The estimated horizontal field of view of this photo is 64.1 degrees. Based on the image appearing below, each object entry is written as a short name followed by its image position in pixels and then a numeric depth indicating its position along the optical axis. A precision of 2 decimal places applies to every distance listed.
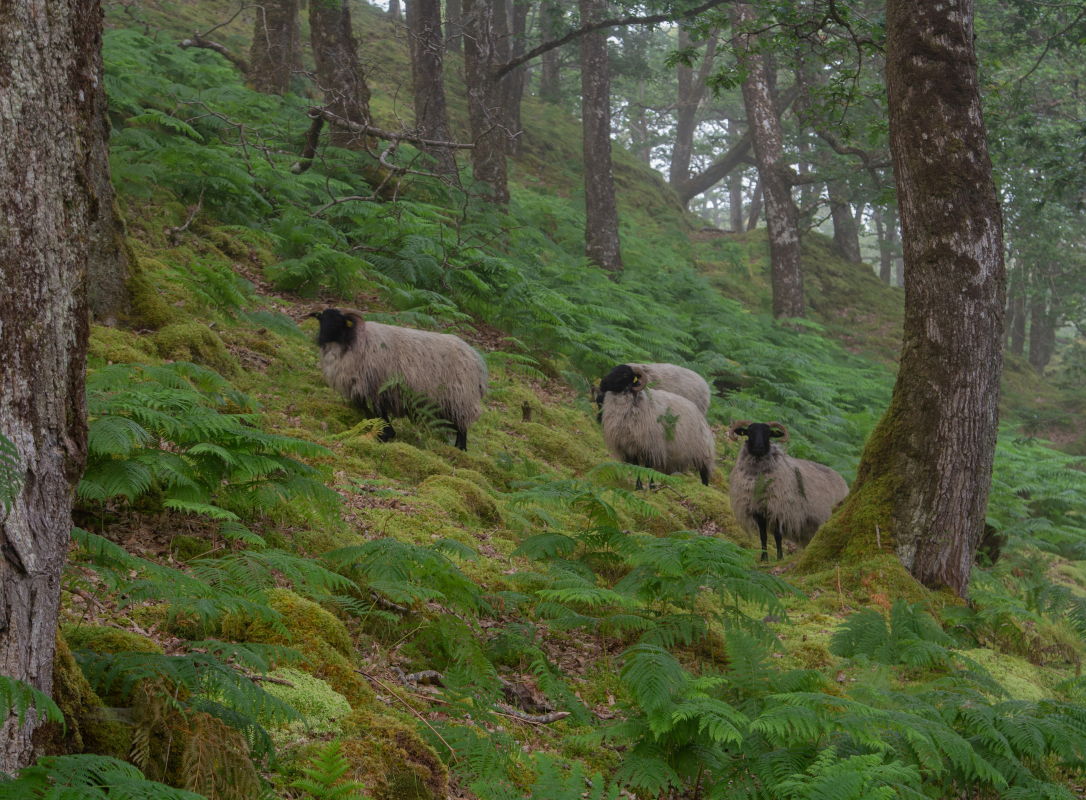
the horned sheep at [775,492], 9.80
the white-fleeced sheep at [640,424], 11.28
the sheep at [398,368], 8.96
